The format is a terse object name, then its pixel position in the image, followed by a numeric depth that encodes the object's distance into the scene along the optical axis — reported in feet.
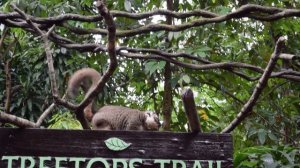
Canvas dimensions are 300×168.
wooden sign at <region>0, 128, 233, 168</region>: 16.26
